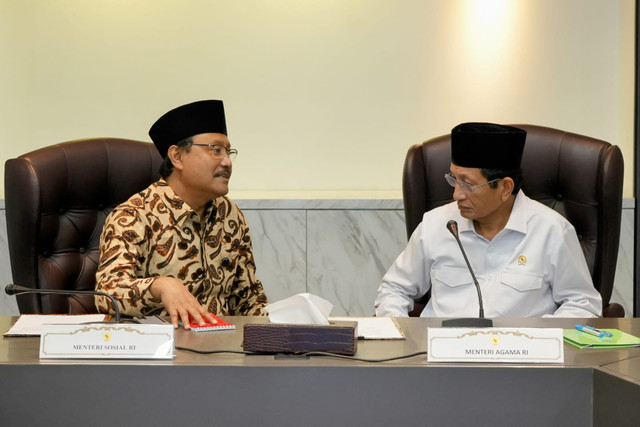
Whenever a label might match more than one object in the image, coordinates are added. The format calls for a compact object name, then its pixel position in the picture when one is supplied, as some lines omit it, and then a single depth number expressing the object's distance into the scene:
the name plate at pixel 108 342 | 4.10
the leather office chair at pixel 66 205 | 5.29
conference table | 3.99
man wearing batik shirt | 5.22
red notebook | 4.58
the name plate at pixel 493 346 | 4.09
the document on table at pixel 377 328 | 4.48
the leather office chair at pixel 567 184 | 5.56
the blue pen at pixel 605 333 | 4.42
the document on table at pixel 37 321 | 4.50
